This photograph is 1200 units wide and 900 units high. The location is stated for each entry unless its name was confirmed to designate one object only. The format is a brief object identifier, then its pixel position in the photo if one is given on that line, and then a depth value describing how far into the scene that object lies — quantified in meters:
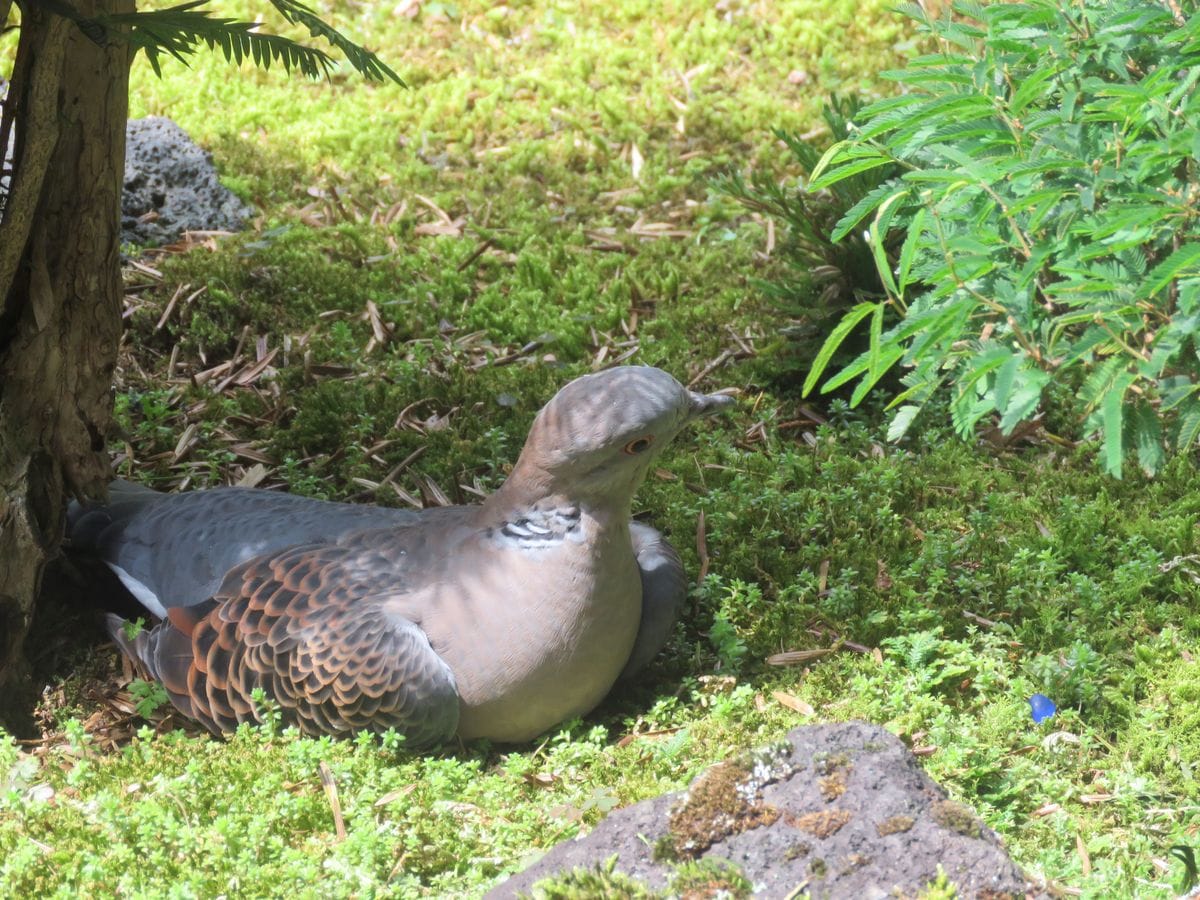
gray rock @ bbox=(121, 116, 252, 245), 13.13
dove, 7.70
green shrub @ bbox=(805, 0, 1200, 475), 6.17
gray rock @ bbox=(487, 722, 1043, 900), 5.62
